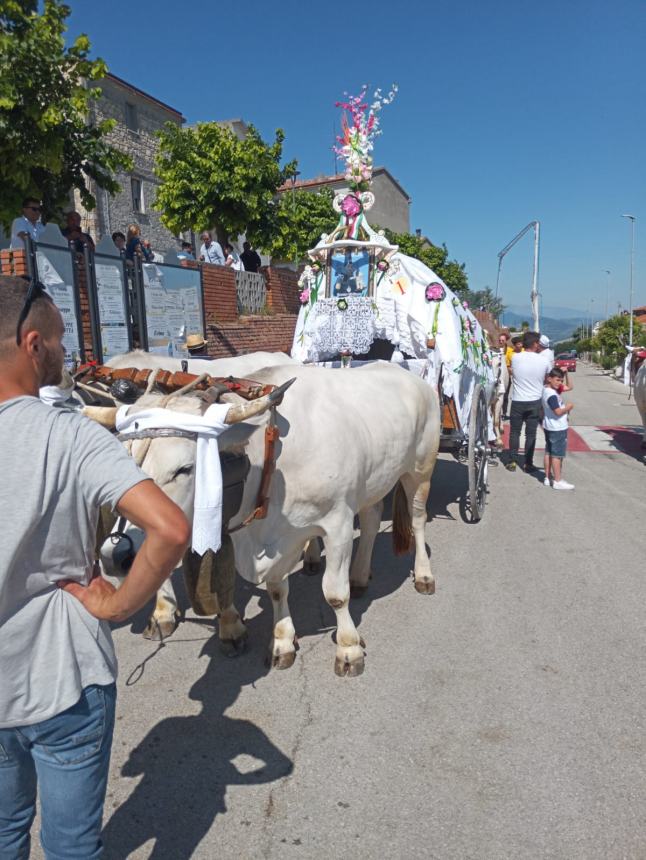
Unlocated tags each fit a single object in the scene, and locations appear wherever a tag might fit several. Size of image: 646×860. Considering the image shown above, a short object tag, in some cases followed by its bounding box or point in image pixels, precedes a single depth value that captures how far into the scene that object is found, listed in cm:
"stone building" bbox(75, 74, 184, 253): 2203
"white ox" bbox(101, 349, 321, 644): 266
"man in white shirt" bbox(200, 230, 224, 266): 1209
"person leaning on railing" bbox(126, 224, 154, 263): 823
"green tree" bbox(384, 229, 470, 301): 3134
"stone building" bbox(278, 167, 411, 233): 3553
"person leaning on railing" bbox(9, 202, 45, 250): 645
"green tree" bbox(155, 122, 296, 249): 1414
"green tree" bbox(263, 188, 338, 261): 1491
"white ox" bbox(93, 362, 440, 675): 309
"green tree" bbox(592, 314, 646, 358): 3866
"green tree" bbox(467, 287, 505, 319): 5441
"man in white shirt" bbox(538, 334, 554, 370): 858
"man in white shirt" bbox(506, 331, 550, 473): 786
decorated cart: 568
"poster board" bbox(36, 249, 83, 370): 602
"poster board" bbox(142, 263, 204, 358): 755
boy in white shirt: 728
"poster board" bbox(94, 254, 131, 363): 673
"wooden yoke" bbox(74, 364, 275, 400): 252
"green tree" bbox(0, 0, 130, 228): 578
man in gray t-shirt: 131
